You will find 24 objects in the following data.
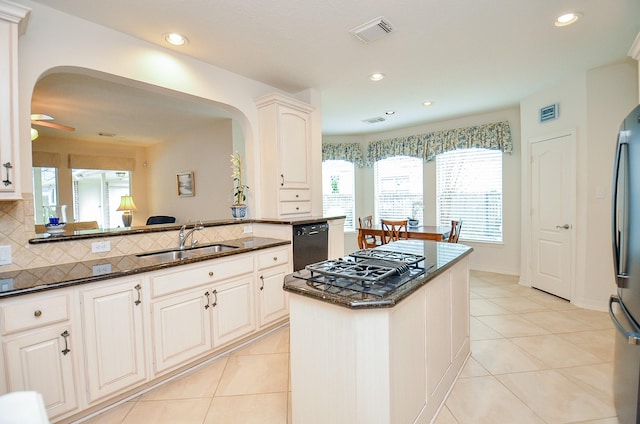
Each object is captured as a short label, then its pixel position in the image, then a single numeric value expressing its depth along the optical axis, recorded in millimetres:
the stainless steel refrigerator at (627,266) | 1451
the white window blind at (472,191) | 4973
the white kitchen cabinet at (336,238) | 3639
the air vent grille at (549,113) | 3746
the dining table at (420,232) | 4102
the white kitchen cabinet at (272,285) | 2764
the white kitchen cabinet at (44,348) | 1529
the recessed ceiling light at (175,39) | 2430
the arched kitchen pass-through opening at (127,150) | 3908
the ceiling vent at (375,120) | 5180
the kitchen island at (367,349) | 1286
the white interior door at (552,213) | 3635
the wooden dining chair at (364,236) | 4836
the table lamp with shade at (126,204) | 5593
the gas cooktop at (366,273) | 1407
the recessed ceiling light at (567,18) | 2285
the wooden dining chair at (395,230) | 4281
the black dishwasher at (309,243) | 3140
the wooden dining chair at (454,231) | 4305
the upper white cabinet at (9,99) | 1658
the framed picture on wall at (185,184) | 5695
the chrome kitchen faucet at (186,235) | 2697
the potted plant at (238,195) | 3359
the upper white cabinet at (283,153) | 3293
